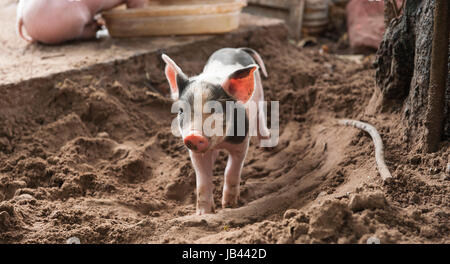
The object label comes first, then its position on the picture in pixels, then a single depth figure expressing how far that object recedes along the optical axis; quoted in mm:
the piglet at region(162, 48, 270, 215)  2406
